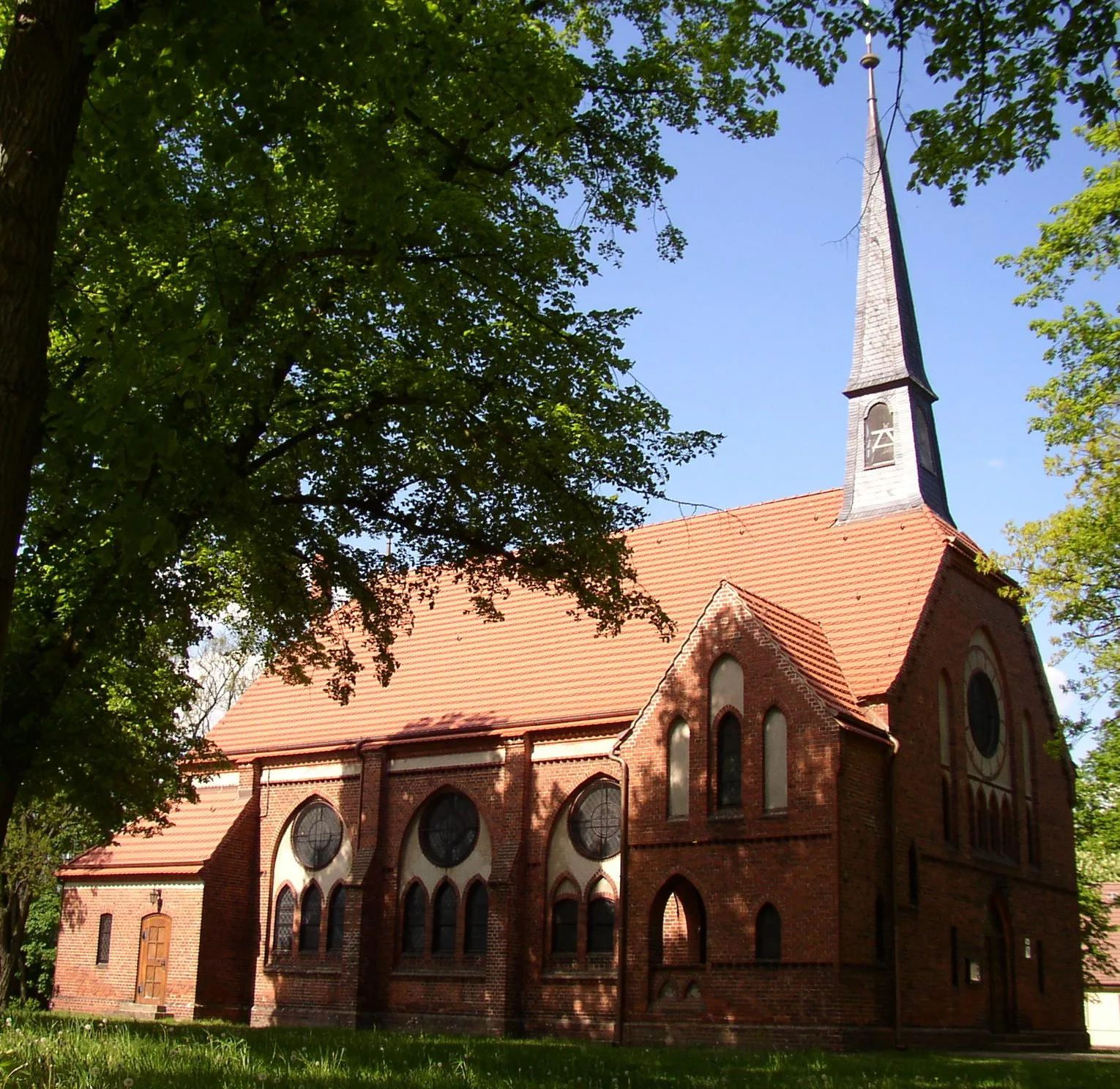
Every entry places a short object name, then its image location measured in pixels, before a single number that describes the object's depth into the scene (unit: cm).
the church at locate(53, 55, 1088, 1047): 1978
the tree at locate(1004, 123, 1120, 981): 2042
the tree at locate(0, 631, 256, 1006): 1784
